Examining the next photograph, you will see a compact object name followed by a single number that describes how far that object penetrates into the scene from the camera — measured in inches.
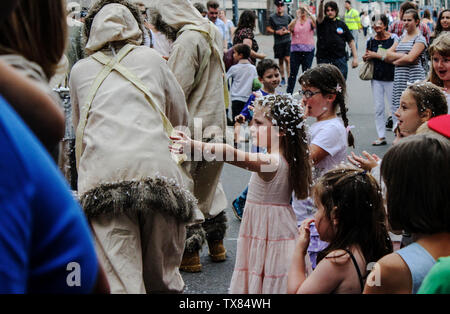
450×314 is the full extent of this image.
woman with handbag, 374.0
